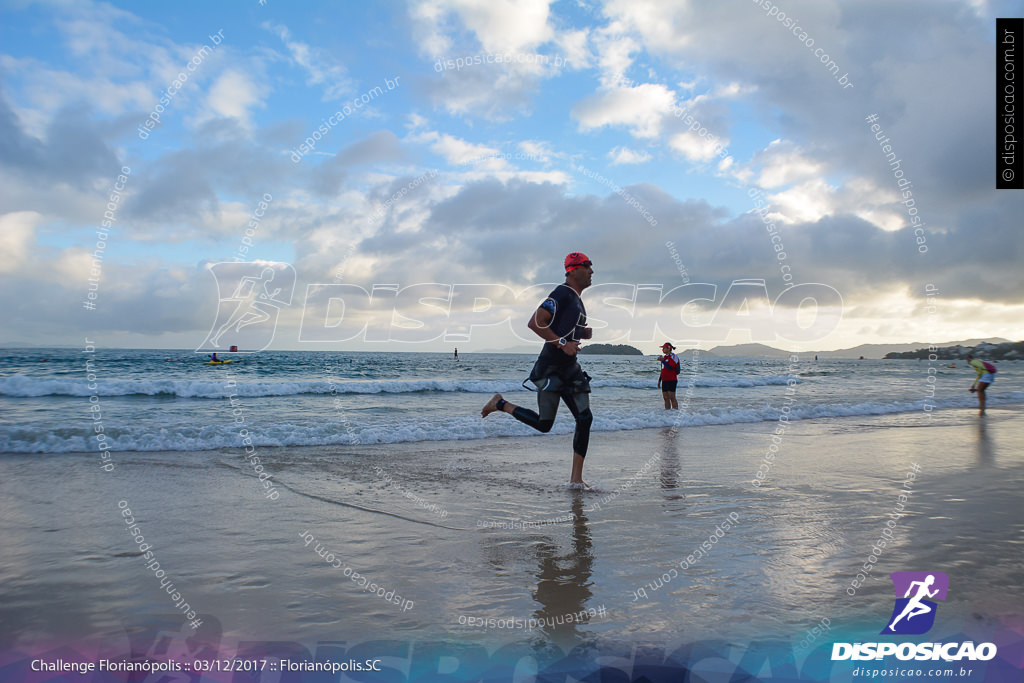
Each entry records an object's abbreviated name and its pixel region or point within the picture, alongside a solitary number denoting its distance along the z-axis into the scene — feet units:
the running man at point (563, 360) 18.90
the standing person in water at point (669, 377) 53.62
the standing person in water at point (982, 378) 53.06
